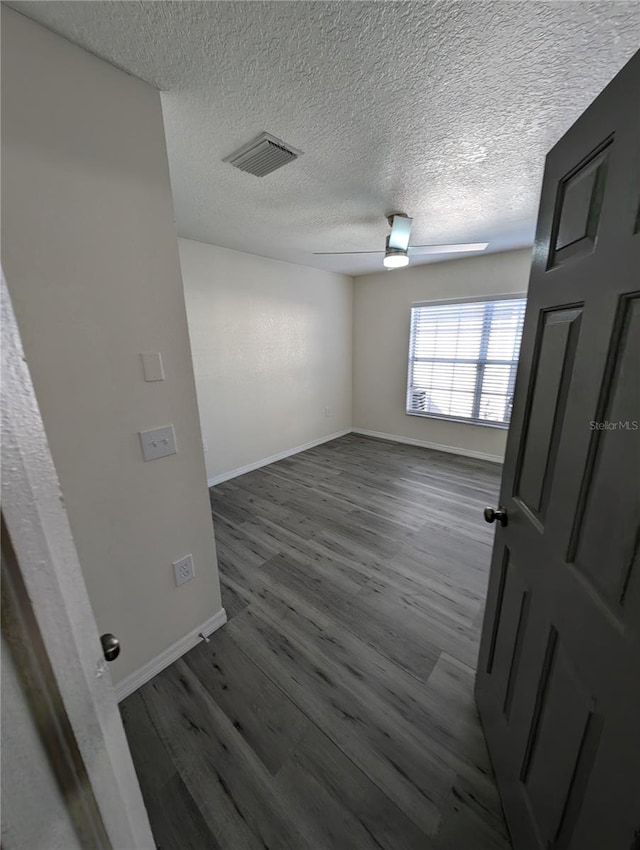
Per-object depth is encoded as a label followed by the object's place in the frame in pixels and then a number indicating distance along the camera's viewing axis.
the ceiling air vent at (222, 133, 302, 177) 1.45
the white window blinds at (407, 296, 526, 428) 3.55
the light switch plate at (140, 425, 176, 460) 1.28
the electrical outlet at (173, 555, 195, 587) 1.49
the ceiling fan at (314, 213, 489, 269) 2.31
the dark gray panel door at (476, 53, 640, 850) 0.54
